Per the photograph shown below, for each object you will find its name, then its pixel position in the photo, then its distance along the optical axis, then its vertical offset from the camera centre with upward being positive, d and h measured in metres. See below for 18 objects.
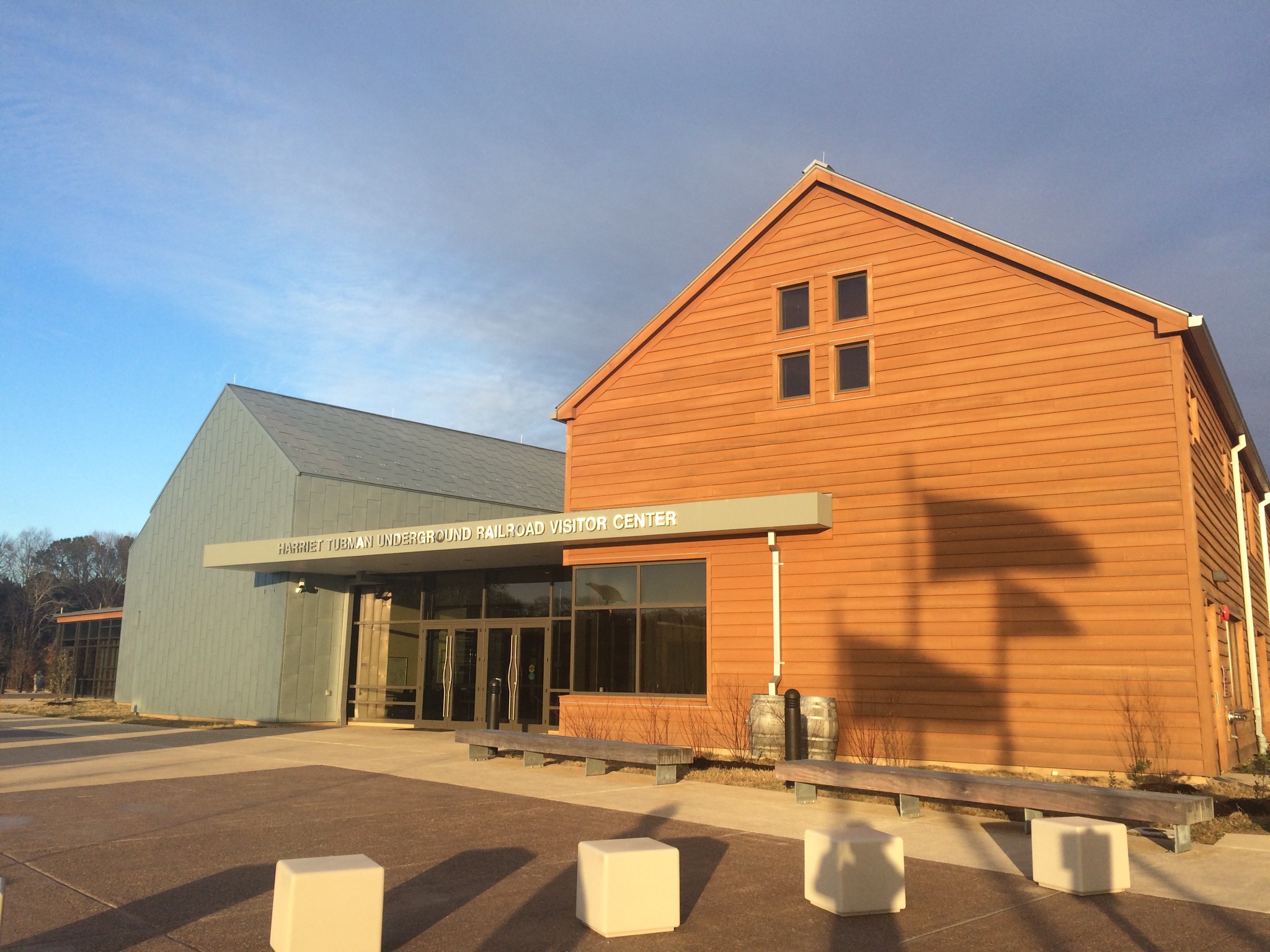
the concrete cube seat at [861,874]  6.84 -1.42
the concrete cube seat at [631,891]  6.30 -1.43
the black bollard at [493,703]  18.23 -0.87
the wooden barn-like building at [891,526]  13.59 +2.05
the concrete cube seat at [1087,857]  7.48 -1.41
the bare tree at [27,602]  61.06 +3.57
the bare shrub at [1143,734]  12.77 -0.90
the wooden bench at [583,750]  13.26 -1.30
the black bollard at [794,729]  13.13 -0.90
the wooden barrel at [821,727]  14.37 -0.95
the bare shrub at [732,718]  16.11 -0.94
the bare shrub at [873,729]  14.70 -1.00
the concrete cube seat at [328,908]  5.61 -1.40
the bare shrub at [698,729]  16.44 -1.15
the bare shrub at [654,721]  16.88 -1.05
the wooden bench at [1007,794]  8.59 -1.22
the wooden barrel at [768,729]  14.83 -1.02
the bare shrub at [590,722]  17.67 -1.14
